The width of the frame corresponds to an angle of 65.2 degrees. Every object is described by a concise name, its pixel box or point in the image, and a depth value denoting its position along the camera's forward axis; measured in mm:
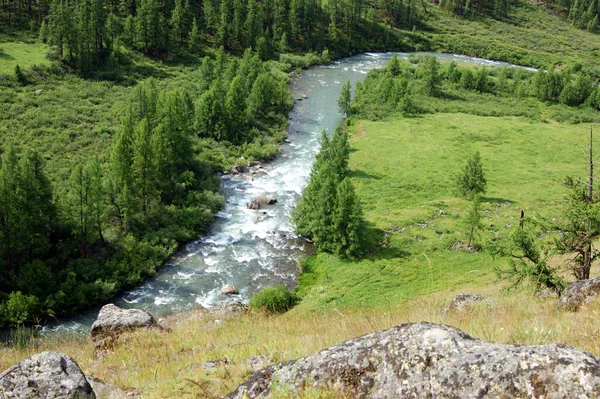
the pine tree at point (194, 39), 110000
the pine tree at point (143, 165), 47688
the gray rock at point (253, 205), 54516
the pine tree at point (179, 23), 107500
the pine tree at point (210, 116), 70375
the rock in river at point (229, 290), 40125
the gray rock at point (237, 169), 63719
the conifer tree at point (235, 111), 71562
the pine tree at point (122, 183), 45375
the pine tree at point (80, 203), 40562
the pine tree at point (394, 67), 110500
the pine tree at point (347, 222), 45125
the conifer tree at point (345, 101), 83125
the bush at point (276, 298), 34969
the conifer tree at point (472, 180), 56969
